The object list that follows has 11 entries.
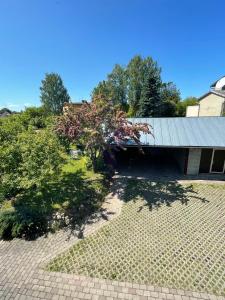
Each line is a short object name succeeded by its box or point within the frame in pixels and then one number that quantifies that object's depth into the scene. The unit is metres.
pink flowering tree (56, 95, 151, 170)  10.89
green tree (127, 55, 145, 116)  37.09
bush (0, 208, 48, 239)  7.33
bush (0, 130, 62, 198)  8.14
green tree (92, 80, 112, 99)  38.94
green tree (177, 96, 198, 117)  38.94
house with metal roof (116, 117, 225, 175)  12.05
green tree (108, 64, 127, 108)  38.69
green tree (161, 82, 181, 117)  35.62
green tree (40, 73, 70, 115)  44.31
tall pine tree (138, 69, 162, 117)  30.80
